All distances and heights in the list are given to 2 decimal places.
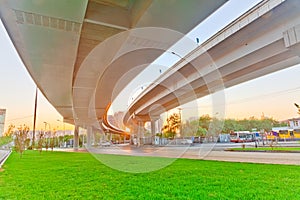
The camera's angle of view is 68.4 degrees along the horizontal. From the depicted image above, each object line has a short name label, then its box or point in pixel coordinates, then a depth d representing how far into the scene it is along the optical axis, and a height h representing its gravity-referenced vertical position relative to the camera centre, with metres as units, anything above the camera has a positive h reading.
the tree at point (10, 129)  19.58 +1.44
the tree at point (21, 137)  12.82 +0.51
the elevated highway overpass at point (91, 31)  3.69 +2.33
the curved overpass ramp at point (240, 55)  7.29 +3.53
